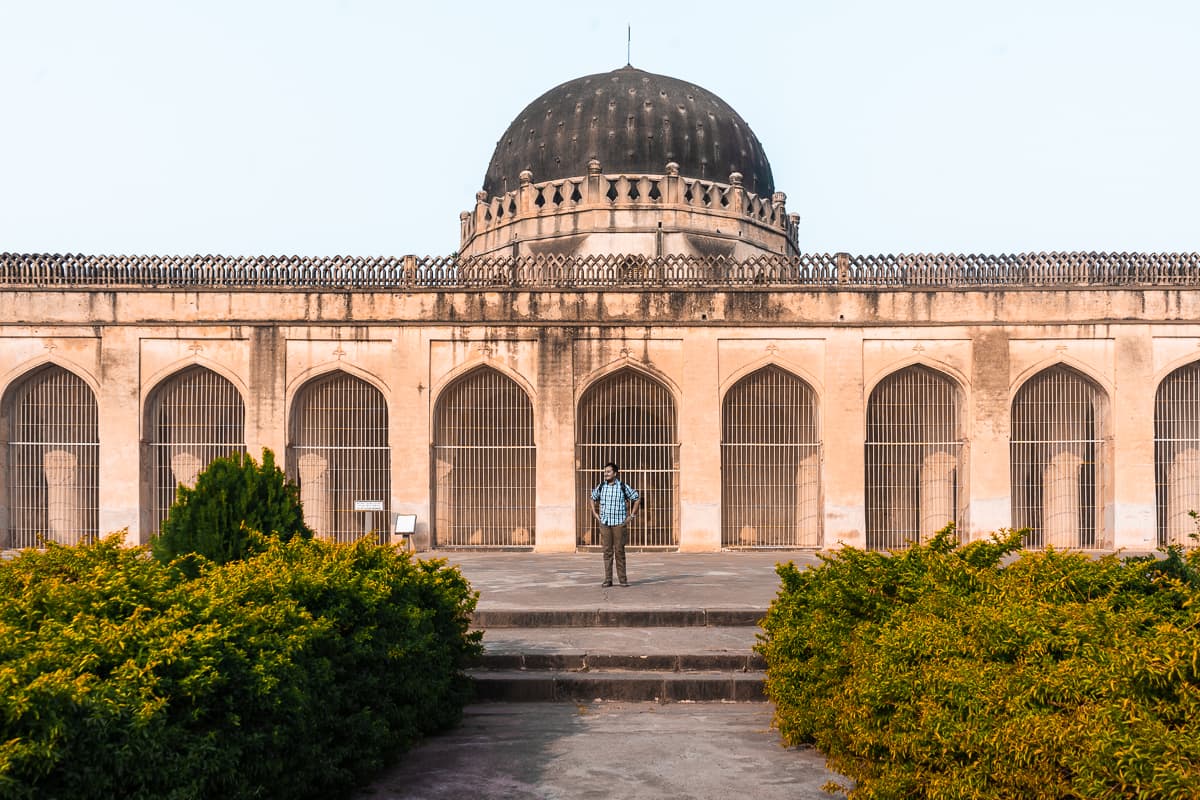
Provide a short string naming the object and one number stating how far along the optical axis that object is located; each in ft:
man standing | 37.76
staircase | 24.68
